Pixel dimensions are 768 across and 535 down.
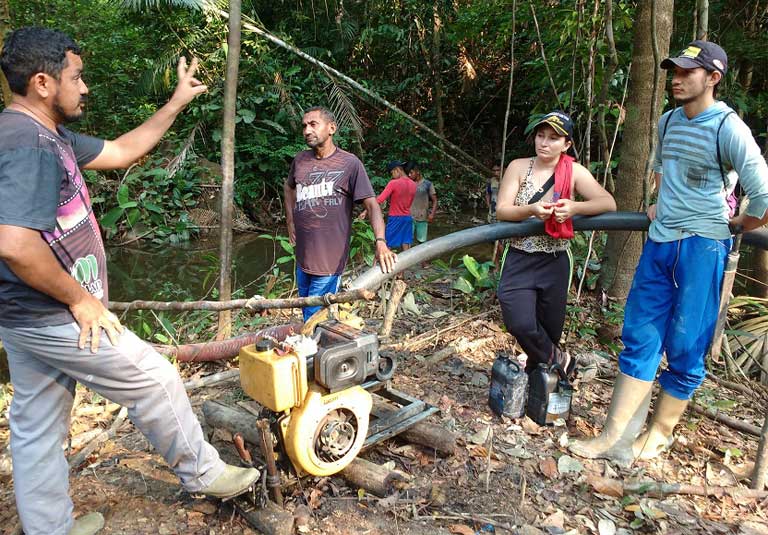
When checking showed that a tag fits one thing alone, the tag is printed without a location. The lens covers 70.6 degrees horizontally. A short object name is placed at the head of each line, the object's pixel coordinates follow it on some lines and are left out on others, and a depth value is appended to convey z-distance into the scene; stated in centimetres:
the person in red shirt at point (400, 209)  833
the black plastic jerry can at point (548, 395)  308
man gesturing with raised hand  176
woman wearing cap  303
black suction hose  291
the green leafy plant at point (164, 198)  1160
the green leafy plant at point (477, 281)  521
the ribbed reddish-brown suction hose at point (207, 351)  395
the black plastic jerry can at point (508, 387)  310
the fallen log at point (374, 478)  239
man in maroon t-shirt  381
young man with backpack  252
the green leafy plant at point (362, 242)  664
